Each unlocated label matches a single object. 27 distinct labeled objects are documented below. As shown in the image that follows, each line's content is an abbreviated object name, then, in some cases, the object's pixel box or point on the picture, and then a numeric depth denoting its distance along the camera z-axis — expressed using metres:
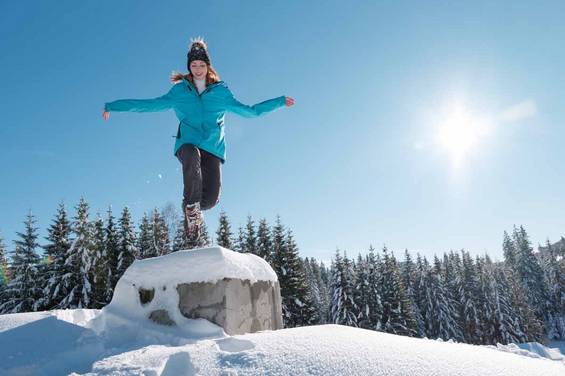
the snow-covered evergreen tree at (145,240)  24.82
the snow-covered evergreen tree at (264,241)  26.42
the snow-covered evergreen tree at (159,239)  22.33
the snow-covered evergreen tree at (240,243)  29.06
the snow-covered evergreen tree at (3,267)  23.00
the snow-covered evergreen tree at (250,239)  28.52
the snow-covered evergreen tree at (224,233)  27.30
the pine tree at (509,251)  69.25
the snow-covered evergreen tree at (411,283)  43.36
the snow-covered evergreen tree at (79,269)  20.44
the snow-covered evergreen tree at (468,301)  44.66
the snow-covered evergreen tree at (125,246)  23.92
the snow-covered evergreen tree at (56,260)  20.39
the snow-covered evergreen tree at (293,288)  23.05
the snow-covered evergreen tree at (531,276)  56.78
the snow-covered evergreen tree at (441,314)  41.97
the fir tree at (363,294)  29.52
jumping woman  4.18
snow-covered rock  3.19
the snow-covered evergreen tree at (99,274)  21.30
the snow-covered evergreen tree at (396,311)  30.94
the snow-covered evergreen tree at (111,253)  23.23
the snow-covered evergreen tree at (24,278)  19.88
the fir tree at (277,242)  24.72
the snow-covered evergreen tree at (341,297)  27.66
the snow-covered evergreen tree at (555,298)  51.84
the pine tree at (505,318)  42.06
